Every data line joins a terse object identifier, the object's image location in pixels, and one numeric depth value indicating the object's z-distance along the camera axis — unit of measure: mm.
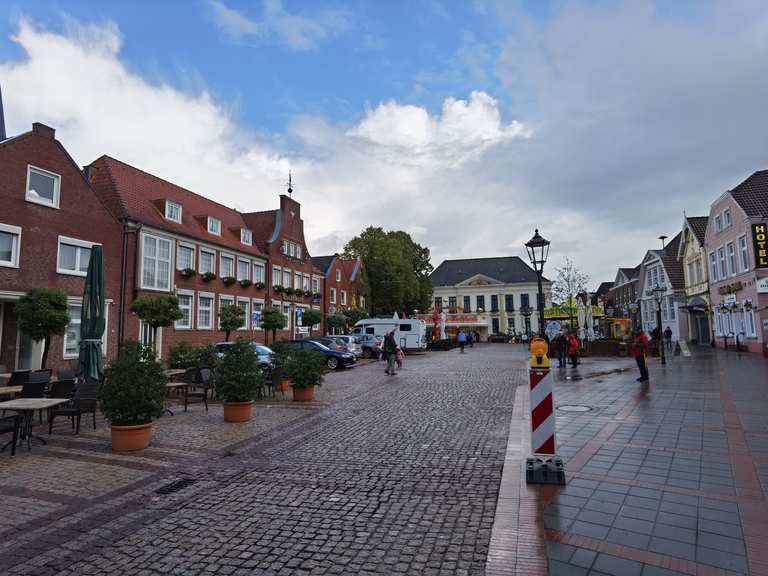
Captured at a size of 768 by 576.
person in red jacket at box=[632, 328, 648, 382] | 14305
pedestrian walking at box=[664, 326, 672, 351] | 34188
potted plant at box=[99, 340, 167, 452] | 6867
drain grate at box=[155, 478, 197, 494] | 5352
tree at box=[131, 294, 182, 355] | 16922
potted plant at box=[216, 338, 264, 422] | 9320
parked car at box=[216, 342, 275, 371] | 13094
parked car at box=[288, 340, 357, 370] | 22750
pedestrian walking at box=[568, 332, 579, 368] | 20594
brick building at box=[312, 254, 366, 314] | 45841
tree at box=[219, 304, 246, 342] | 24997
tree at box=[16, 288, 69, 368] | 14086
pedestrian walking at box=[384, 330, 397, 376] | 19266
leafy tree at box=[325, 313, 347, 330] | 40688
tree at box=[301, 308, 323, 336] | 34688
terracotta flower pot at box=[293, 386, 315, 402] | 11930
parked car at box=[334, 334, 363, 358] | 27053
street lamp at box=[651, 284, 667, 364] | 23033
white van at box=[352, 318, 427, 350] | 34500
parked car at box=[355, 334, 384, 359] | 30312
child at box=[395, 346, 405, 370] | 20406
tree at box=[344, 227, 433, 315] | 51375
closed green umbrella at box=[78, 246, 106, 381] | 10102
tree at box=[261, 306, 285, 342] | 28344
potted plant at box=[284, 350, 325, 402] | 11711
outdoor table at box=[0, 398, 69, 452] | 6887
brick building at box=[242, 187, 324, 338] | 35469
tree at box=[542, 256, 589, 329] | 50156
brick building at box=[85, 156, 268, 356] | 22719
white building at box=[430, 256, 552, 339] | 77000
